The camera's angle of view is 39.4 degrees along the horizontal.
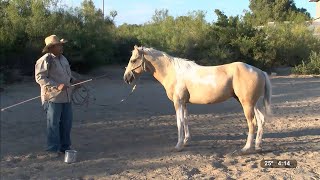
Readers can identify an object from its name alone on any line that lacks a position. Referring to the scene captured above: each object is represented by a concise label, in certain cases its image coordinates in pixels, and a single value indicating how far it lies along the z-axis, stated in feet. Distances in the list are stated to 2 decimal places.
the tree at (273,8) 191.72
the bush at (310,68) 74.95
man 22.17
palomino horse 21.83
